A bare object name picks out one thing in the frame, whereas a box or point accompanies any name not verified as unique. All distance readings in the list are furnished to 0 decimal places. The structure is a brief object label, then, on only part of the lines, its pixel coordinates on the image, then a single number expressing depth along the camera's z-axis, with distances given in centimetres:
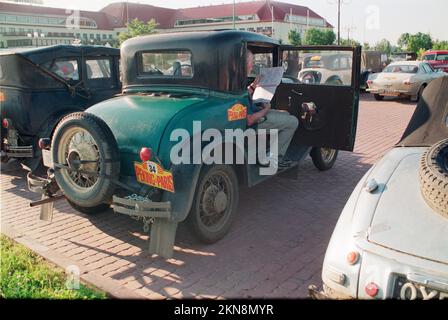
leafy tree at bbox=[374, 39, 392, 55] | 6291
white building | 5559
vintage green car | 379
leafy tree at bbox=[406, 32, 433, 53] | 4972
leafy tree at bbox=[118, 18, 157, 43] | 4673
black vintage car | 646
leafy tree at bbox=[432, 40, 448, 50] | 4320
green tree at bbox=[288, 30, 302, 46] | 6000
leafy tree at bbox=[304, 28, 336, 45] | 5891
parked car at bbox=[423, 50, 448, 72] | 2297
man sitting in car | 491
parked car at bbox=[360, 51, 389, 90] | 2289
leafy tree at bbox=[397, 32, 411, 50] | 5508
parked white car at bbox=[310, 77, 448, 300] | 221
